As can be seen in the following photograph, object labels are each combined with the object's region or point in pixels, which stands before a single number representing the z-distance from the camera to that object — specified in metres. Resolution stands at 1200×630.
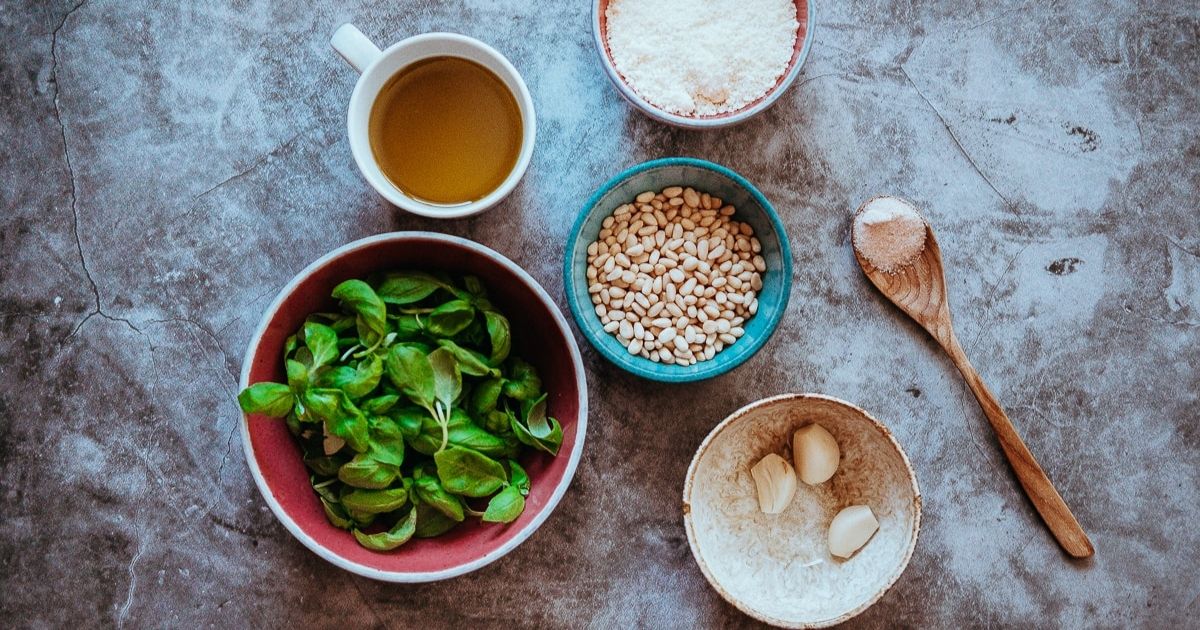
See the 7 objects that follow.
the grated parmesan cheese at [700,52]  0.64
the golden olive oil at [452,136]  0.63
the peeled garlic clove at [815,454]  0.65
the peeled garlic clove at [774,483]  0.65
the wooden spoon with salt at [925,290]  0.66
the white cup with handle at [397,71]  0.60
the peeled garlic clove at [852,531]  0.65
